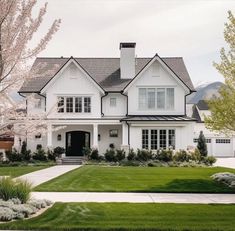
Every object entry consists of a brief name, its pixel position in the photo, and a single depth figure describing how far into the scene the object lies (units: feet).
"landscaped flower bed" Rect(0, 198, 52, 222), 33.40
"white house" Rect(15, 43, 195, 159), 111.65
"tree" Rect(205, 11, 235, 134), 57.98
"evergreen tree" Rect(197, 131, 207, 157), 130.93
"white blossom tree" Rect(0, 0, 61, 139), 32.96
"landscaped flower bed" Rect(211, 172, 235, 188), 59.20
